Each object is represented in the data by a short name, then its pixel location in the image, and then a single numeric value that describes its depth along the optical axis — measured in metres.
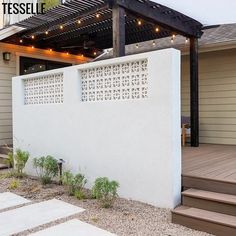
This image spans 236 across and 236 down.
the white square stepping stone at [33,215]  3.71
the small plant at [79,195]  4.70
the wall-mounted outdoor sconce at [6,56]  8.34
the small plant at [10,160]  6.87
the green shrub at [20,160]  6.09
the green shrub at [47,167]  5.51
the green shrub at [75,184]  4.85
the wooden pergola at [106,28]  5.38
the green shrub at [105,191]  4.25
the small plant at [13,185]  5.44
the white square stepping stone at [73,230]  3.45
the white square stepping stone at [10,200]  4.55
